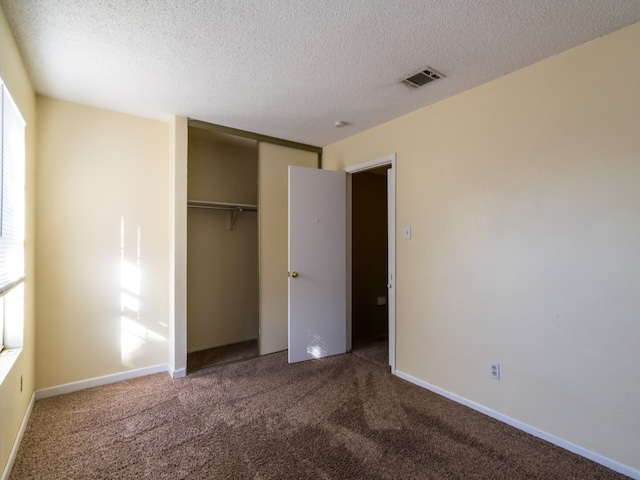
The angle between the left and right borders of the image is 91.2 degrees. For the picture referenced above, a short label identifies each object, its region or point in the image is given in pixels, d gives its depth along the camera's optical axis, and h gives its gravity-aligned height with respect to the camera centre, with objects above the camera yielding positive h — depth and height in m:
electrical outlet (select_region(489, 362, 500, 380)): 2.27 -0.95
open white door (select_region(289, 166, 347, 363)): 3.34 -0.26
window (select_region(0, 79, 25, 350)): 1.71 +0.25
